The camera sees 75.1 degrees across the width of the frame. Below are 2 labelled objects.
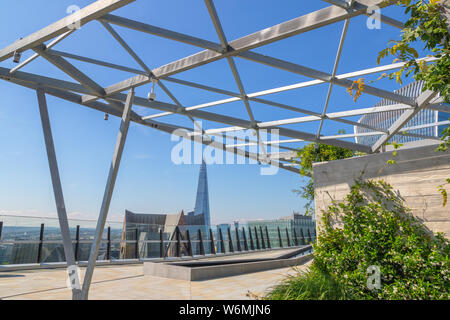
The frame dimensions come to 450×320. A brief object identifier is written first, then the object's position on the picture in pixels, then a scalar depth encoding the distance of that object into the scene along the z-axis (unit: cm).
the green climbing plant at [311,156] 1118
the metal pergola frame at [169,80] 494
